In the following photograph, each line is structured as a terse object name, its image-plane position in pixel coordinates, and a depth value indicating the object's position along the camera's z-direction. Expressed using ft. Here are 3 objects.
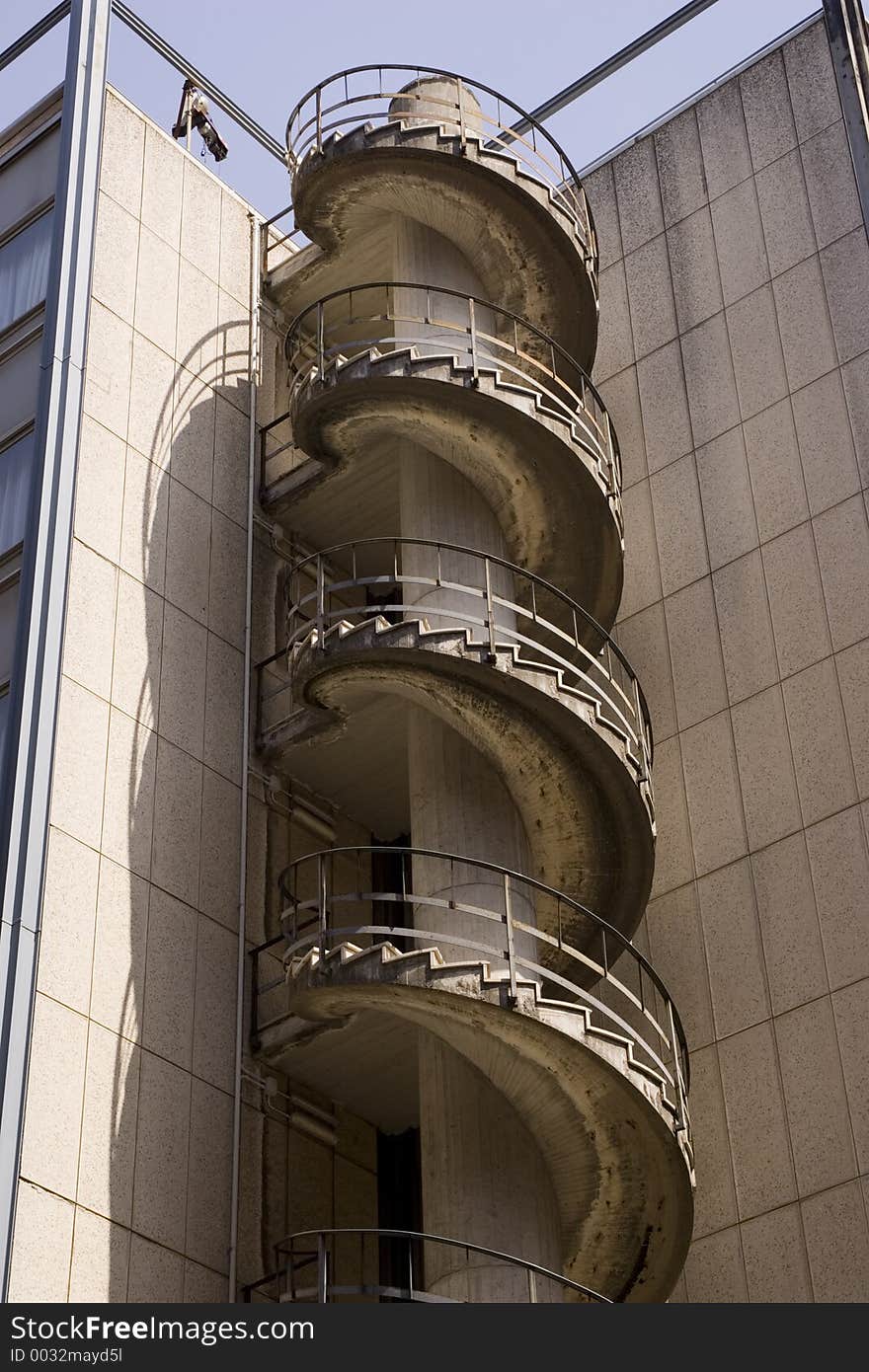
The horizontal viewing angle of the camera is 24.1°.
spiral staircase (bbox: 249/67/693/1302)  73.97
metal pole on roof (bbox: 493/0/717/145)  119.55
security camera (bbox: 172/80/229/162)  110.63
